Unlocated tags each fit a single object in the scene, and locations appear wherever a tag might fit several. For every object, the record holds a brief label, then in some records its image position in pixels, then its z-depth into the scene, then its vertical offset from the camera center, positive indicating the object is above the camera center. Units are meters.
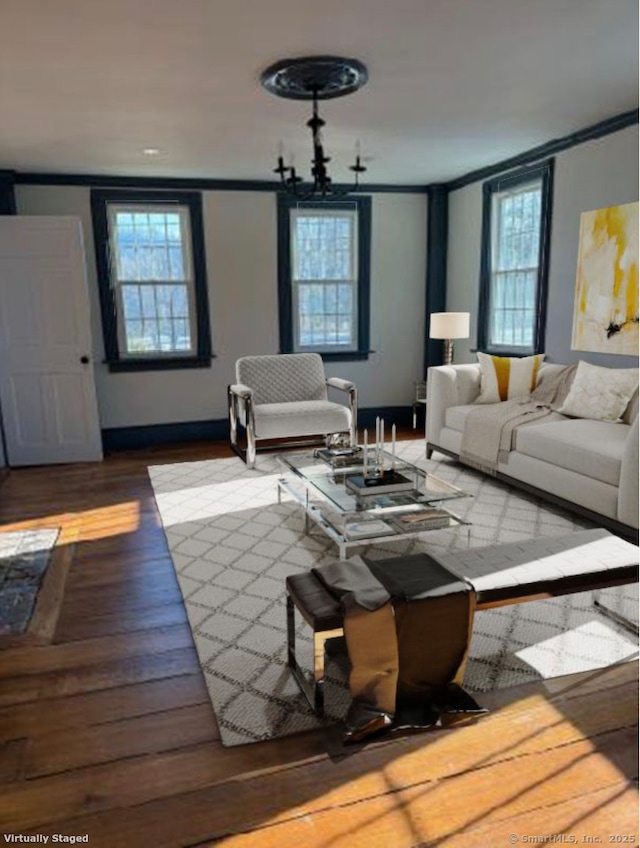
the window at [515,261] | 5.00 +0.30
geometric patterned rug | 2.10 -1.34
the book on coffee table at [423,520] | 2.95 -1.08
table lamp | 5.48 -0.25
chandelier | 3.00 +1.13
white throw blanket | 4.18 -0.86
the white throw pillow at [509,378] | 4.73 -0.63
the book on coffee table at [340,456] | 3.77 -0.99
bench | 1.93 -0.96
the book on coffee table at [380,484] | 3.21 -0.99
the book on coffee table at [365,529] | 2.85 -1.10
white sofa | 3.15 -0.98
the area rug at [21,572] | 2.68 -1.36
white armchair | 4.98 -0.90
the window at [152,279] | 5.68 +0.22
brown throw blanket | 1.83 -1.06
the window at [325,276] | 6.18 +0.23
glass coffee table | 2.92 -1.05
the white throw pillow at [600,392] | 3.90 -0.64
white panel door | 5.02 -0.35
